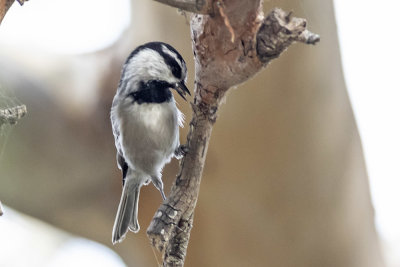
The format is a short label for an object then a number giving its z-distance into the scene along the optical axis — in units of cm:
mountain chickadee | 418
